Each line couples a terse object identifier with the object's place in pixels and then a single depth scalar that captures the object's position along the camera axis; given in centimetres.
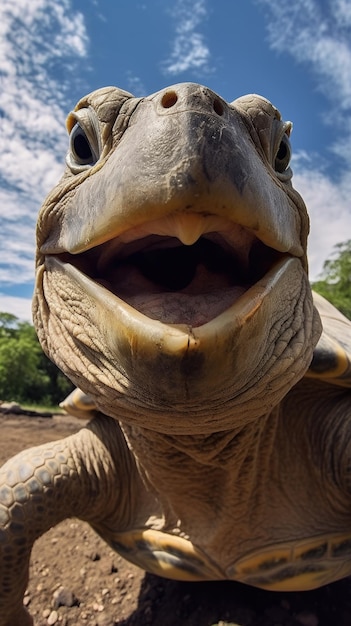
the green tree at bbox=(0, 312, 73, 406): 1464
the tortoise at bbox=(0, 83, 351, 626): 10
